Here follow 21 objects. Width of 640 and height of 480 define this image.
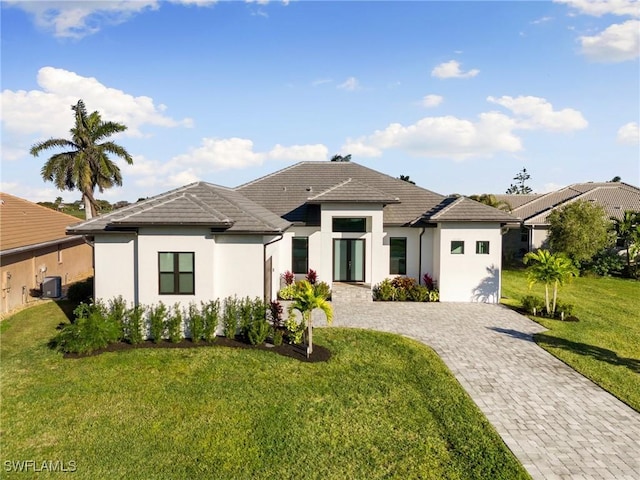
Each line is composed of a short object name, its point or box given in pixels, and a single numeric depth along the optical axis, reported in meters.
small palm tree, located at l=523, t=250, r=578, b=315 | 15.32
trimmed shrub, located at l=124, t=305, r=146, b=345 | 11.64
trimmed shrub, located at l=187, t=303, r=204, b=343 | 11.75
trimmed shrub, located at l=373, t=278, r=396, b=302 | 17.89
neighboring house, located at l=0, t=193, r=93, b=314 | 15.56
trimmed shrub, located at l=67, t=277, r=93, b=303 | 16.78
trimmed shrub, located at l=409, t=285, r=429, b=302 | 17.77
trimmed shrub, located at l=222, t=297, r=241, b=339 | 12.02
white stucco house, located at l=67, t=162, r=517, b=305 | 12.22
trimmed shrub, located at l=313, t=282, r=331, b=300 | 17.42
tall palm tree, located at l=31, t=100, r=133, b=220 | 26.38
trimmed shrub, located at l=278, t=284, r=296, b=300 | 17.87
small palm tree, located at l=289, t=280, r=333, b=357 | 10.99
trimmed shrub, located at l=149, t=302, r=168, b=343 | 11.71
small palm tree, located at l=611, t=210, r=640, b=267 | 26.52
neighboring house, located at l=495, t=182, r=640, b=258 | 29.38
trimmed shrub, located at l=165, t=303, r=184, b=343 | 11.78
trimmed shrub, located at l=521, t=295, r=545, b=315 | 15.82
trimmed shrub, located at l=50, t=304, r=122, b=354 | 10.98
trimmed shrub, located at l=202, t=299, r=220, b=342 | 11.80
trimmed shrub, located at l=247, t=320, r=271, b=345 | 11.58
